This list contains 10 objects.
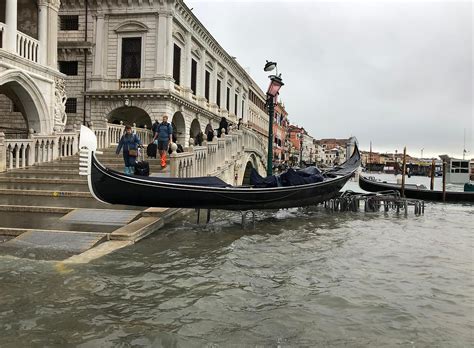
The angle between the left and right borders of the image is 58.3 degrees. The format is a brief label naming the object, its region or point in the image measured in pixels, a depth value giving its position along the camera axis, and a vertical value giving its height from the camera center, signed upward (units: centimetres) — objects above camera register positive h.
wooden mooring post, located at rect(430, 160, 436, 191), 2232 +18
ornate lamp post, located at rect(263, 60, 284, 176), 1220 +232
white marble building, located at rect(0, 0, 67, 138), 1176 +286
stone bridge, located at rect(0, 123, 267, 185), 987 +35
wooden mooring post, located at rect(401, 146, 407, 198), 1720 +27
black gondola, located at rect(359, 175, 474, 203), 1916 -93
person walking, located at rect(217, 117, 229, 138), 1531 +152
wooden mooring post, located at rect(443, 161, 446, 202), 1895 -17
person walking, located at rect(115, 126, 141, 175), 859 +35
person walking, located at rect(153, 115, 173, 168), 1057 +76
